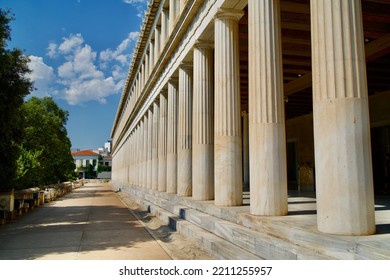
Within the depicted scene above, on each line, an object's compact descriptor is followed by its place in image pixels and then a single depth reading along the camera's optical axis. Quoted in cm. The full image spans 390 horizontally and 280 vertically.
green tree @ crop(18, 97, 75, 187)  2176
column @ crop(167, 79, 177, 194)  1794
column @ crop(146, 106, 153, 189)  2598
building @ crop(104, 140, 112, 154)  17150
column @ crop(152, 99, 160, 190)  2347
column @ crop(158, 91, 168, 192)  2055
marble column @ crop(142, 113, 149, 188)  2856
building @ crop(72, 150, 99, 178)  14762
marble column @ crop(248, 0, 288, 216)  771
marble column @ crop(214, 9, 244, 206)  1030
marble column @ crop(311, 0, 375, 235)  542
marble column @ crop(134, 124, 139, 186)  3523
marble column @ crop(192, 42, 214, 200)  1291
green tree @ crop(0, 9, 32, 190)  1338
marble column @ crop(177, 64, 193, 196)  1530
